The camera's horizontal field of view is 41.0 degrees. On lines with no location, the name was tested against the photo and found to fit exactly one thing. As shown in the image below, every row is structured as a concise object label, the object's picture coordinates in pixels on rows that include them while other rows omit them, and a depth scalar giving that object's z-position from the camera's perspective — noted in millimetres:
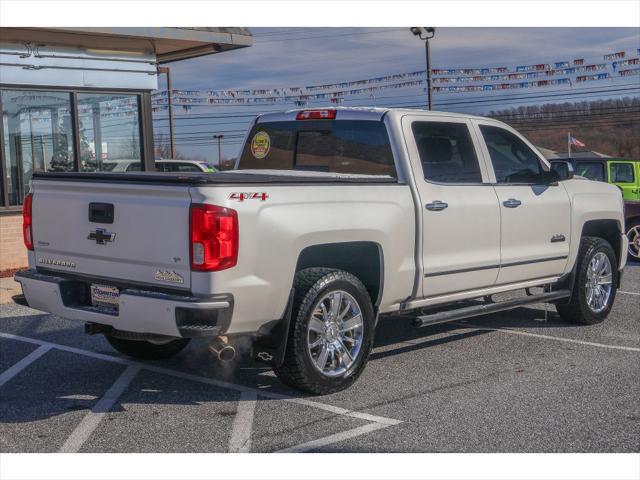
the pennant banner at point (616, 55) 31344
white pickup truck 5297
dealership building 13047
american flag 47766
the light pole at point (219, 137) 76475
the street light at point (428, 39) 36269
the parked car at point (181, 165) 24375
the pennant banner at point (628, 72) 31425
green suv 15276
